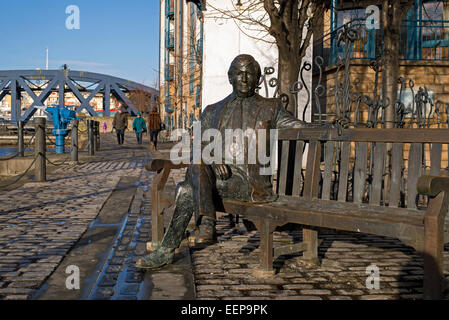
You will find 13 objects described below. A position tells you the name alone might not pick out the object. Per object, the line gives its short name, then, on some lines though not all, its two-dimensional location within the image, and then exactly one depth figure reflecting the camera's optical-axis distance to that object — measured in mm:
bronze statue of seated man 3990
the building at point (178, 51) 26400
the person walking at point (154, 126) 20031
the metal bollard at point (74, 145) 14383
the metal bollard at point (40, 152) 9953
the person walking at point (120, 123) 24312
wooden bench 2963
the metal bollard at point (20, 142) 14328
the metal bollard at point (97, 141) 20370
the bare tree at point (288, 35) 8141
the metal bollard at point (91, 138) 17688
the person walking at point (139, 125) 24522
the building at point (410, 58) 14664
